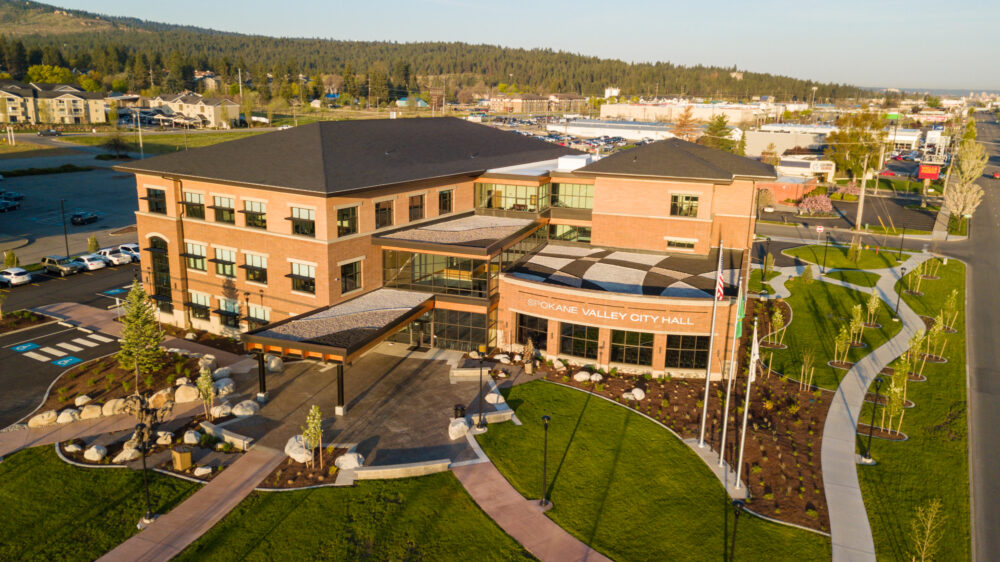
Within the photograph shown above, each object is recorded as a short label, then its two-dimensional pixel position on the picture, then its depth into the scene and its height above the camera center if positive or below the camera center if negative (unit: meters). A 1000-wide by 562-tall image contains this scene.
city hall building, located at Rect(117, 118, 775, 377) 39.69 -8.72
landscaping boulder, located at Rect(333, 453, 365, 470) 28.55 -14.85
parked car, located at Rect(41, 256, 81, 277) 61.41 -14.18
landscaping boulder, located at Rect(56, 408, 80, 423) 33.00 -15.20
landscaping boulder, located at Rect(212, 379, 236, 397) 35.56 -14.69
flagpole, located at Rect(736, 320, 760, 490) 28.33 -11.63
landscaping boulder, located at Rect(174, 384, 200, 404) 35.34 -14.91
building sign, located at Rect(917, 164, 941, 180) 121.31 -7.25
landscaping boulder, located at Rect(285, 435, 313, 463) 28.86 -14.65
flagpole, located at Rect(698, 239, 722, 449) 30.77 -13.67
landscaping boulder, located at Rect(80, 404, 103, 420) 33.50 -15.16
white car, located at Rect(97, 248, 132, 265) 65.06 -13.99
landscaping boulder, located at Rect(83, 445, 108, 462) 29.23 -15.08
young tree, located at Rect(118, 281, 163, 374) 36.31 -12.33
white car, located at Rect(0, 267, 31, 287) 57.34 -14.33
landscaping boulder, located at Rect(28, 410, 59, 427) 32.56 -15.18
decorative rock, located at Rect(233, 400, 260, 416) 33.25 -14.75
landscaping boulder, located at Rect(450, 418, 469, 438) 31.78 -14.82
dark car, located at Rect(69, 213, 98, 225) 82.94 -13.14
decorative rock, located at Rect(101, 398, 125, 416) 34.03 -15.12
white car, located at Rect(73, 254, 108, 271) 63.29 -14.19
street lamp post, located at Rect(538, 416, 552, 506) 26.03 -15.00
